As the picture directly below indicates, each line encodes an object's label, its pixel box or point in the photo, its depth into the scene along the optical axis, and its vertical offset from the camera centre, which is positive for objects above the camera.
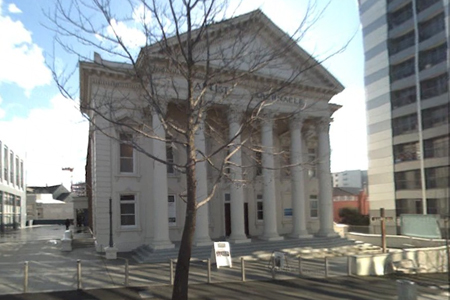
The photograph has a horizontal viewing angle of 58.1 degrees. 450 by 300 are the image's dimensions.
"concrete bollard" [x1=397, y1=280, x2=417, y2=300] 9.49 -2.48
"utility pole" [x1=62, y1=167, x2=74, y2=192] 89.00 +5.50
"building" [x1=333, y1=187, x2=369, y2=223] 41.28 -1.45
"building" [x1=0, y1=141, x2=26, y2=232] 50.91 +0.71
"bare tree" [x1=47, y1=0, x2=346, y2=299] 10.16 +4.08
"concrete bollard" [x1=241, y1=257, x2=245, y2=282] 14.28 -2.96
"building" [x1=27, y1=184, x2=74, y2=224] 84.12 -3.31
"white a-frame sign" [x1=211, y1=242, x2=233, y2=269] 17.31 -2.79
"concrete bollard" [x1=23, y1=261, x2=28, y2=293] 12.19 -2.61
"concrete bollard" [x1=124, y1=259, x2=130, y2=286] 13.12 -2.77
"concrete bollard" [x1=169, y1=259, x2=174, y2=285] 13.21 -2.62
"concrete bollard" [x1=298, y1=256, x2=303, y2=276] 15.27 -3.11
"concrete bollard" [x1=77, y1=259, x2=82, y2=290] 12.67 -2.57
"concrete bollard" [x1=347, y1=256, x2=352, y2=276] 15.56 -3.06
